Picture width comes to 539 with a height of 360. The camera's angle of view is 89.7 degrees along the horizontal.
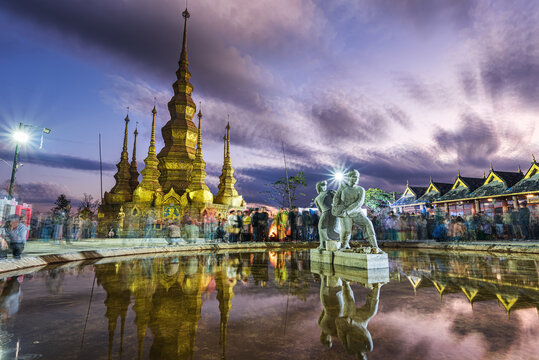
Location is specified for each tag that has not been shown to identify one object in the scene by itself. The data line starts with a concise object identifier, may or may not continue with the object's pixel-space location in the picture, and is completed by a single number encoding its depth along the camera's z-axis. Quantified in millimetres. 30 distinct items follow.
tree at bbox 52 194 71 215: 61244
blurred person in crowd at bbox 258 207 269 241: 15059
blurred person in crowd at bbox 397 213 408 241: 15867
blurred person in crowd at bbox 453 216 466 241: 13930
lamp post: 12694
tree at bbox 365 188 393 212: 46344
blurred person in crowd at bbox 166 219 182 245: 13727
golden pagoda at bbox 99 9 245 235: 30438
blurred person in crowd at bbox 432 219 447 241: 14062
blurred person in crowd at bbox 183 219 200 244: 14938
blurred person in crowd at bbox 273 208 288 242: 15477
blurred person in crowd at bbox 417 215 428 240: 16188
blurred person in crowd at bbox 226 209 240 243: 14789
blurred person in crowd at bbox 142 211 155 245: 20562
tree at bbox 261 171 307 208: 33312
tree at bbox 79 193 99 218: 57994
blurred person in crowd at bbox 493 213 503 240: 14512
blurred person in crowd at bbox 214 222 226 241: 15303
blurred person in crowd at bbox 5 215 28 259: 6273
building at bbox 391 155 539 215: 23047
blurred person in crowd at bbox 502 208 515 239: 13878
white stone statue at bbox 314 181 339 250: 6898
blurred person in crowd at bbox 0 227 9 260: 6805
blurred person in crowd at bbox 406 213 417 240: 15977
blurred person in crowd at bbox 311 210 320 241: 14600
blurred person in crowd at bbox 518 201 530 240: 13219
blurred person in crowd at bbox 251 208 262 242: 14898
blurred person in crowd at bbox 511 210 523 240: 13660
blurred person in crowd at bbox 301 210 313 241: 14961
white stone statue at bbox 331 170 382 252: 5766
